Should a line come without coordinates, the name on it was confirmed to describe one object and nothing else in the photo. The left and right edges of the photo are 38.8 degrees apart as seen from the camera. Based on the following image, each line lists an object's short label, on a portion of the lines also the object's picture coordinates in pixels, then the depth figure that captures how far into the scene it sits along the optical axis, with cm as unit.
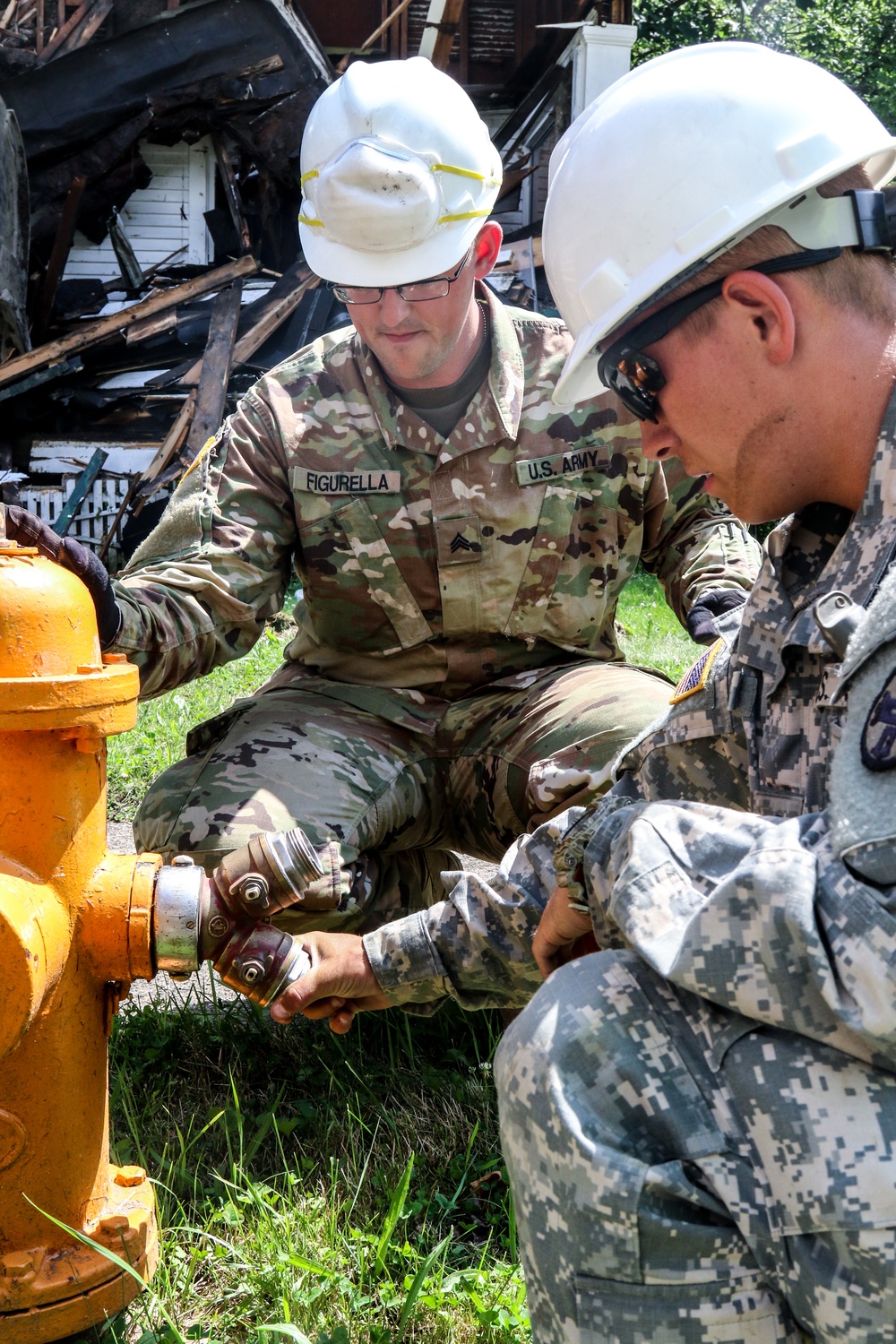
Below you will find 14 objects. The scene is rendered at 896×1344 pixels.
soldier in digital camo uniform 129
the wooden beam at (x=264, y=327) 958
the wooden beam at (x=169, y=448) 955
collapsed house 957
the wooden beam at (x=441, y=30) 963
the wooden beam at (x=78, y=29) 1010
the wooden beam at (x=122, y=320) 939
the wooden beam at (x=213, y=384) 948
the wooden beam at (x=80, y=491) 957
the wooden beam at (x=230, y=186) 1032
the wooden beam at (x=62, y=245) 961
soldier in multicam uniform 292
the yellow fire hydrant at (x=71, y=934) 170
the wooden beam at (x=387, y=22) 959
